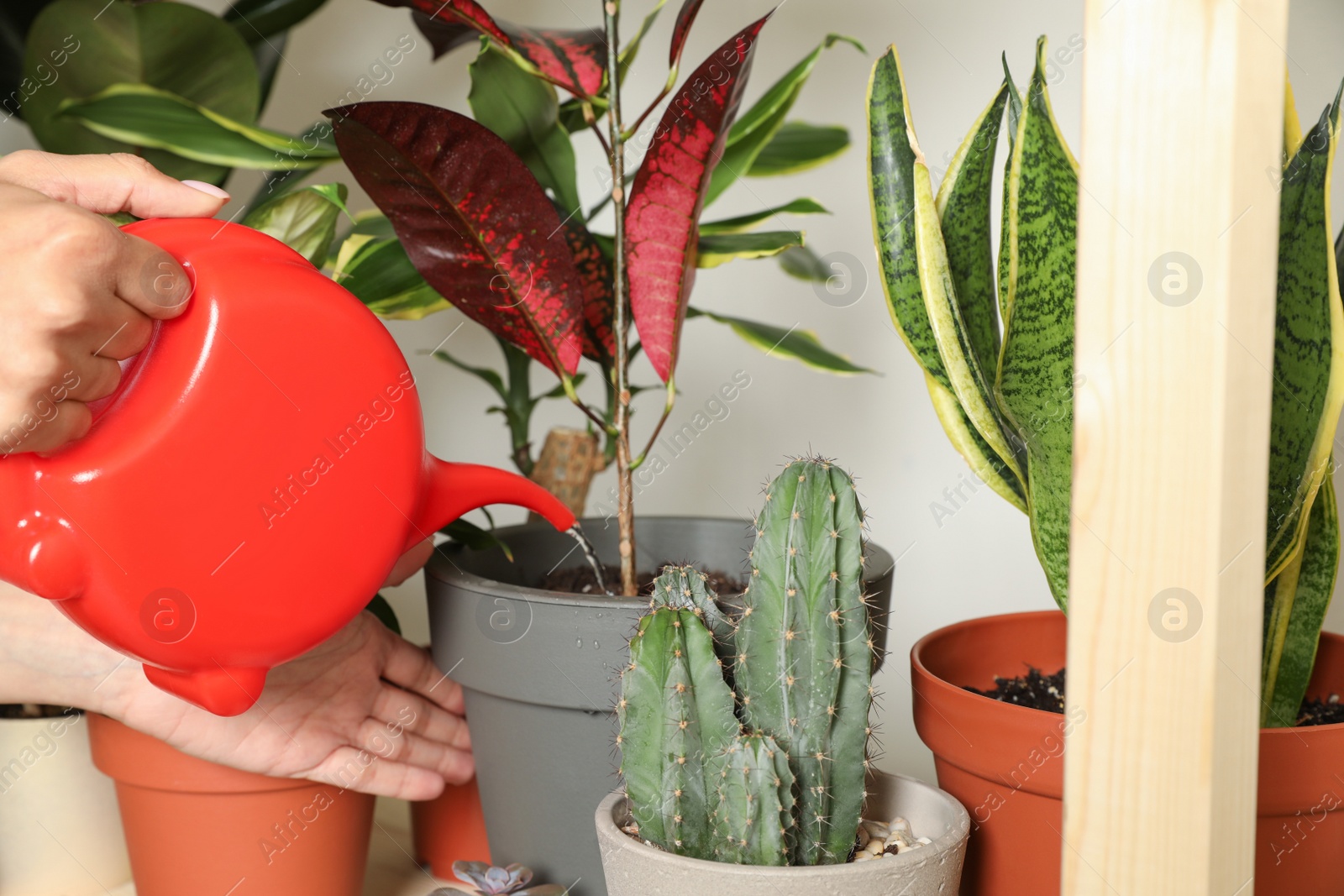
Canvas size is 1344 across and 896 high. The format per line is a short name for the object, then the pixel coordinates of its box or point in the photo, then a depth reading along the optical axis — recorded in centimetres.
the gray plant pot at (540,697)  58
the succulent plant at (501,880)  61
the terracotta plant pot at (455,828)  75
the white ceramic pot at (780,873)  45
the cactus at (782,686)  49
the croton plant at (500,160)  60
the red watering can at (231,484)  44
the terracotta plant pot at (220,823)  63
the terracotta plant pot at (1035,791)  48
